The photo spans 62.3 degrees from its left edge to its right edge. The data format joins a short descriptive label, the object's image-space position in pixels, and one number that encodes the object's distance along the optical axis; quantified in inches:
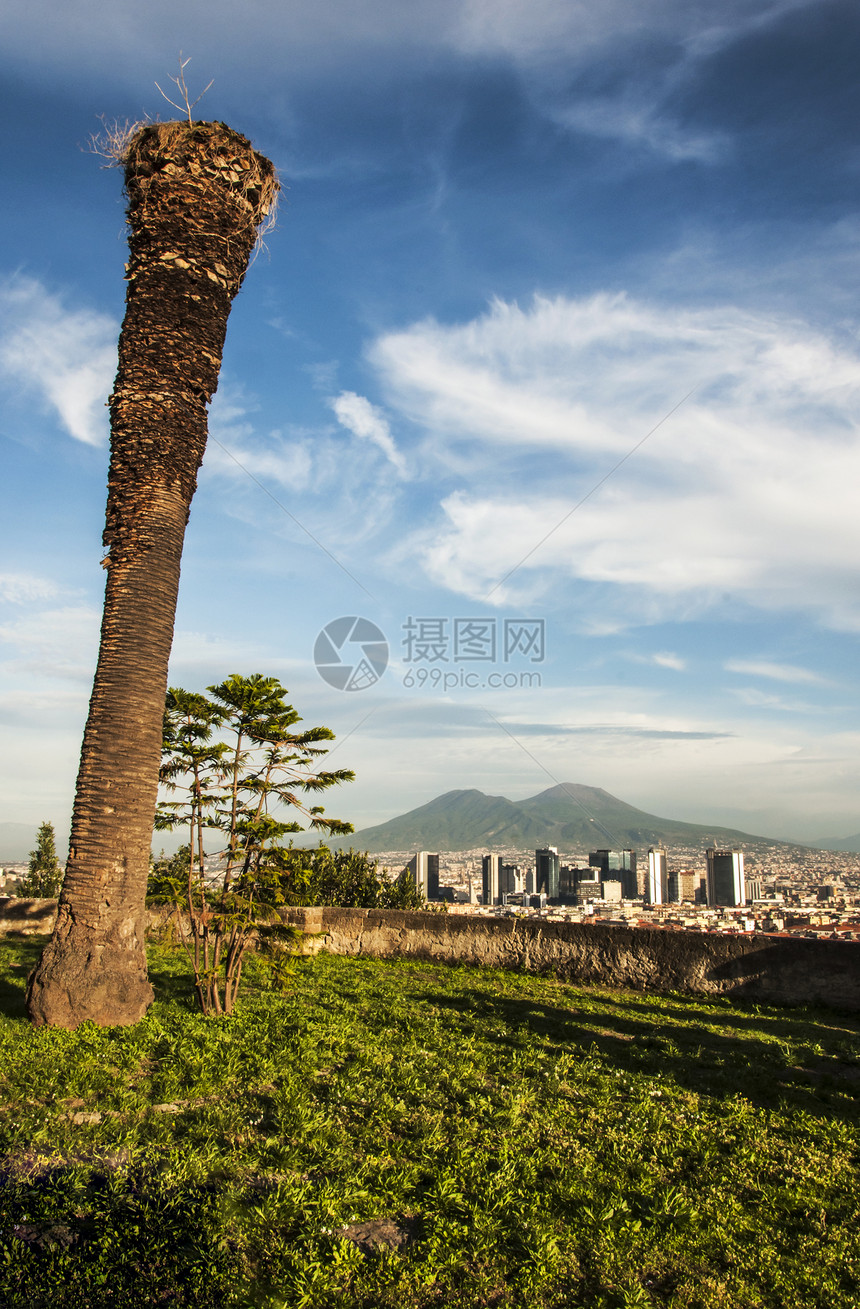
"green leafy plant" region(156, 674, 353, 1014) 263.9
